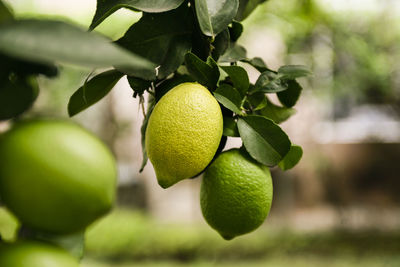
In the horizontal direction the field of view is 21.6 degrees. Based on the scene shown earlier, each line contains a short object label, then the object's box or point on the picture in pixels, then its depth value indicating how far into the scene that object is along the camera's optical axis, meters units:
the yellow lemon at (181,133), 0.72
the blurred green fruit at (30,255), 0.60
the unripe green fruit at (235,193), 0.75
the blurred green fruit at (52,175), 0.60
